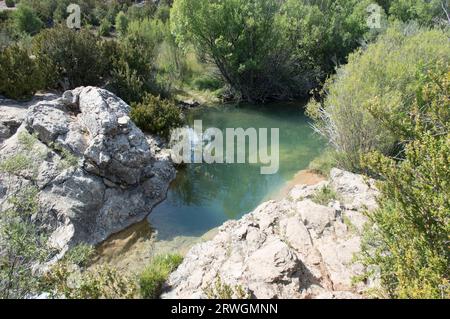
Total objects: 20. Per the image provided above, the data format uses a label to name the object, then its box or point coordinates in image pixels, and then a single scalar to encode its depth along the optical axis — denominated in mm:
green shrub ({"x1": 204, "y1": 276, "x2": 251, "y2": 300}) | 4747
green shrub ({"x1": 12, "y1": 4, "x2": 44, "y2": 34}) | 30500
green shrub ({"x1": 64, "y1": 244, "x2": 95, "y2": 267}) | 6102
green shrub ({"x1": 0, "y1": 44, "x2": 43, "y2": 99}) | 13406
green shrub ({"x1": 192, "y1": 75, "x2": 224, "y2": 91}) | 24391
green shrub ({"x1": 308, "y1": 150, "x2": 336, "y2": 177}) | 12477
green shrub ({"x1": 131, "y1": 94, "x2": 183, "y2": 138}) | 13758
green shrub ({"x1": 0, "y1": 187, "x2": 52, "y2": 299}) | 5328
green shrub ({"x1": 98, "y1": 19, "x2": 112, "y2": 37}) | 34625
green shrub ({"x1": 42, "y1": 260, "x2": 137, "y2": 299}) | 5055
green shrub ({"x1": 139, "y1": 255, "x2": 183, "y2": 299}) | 6353
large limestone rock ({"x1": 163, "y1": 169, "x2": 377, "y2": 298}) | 5711
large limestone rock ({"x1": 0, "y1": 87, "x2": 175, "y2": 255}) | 9562
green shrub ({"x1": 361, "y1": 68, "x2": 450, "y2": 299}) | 4160
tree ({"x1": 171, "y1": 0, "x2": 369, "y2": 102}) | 20750
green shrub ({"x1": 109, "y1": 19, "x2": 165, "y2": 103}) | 17078
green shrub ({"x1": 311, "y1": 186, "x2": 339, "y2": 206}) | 8922
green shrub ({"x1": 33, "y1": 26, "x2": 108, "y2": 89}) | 16219
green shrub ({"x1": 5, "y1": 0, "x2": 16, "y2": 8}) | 38553
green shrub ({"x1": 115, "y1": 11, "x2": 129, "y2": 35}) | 32062
